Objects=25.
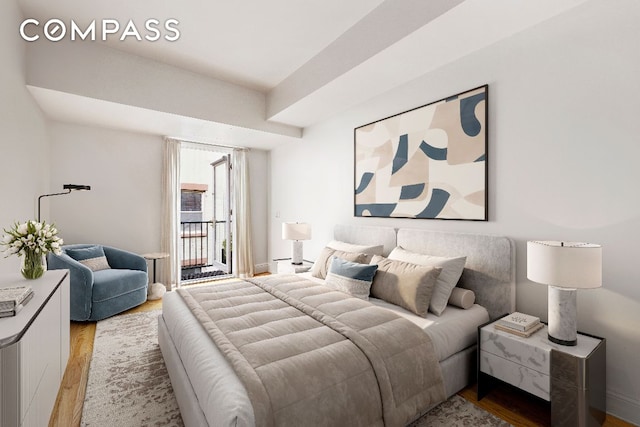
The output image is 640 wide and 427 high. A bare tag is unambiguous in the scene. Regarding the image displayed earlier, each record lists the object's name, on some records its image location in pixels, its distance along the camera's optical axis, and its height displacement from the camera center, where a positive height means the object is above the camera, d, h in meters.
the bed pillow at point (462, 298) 2.38 -0.69
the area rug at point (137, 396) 1.84 -1.27
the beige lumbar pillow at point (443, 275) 2.31 -0.51
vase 2.03 -0.37
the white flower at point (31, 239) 1.94 -0.19
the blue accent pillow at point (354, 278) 2.55 -0.58
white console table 1.21 -0.71
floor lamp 3.50 +0.27
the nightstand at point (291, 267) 3.93 -0.76
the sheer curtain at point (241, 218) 5.62 -0.13
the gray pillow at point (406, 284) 2.27 -0.58
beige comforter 1.37 -0.77
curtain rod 4.99 +1.19
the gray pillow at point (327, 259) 2.91 -0.48
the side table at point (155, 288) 4.36 -1.14
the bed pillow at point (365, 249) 3.19 -0.41
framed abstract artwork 2.59 +0.50
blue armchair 3.33 -0.81
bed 1.38 -0.79
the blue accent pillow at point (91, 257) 3.78 -0.59
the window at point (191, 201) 7.39 +0.24
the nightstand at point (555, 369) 1.65 -0.94
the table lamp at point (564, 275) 1.66 -0.36
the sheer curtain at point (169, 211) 4.84 +0.00
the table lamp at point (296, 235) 4.14 -0.33
